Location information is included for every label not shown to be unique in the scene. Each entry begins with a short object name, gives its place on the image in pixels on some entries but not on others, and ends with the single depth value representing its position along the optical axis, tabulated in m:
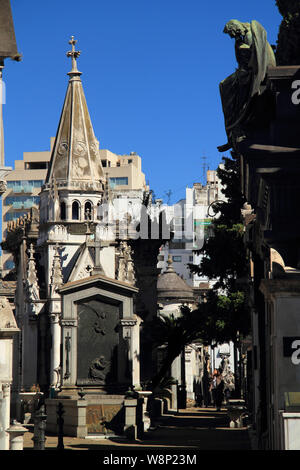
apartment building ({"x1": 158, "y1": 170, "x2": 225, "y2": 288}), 111.44
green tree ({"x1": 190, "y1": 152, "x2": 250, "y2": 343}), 39.34
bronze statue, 19.69
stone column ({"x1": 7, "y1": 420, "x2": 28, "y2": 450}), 18.66
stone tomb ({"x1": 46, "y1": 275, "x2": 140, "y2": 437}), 33.66
